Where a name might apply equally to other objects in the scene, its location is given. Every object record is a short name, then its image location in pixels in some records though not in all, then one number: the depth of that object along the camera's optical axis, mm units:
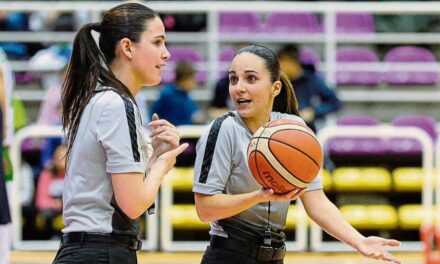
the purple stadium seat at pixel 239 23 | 16680
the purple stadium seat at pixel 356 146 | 13979
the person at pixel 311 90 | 13627
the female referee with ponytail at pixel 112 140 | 5402
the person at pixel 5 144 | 8252
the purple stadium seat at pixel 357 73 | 16272
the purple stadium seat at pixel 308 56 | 14385
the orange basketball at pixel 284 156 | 5843
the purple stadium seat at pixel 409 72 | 16250
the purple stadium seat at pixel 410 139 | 13847
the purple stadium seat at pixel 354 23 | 16791
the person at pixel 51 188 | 13307
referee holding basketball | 6218
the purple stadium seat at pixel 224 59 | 15732
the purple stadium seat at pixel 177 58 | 16107
